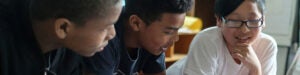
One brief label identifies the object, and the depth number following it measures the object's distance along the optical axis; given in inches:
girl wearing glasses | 48.3
